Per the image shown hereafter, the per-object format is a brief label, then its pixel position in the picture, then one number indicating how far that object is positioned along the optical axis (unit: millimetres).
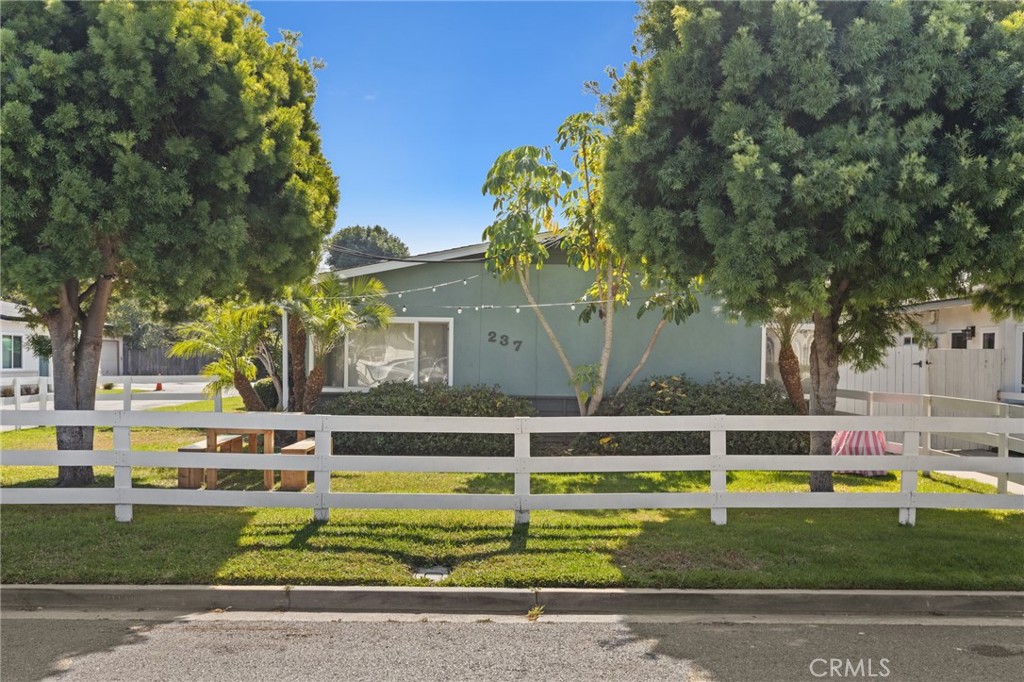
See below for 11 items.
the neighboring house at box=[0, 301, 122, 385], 21452
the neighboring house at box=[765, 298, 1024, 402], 10781
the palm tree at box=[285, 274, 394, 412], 11180
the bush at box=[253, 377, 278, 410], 16016
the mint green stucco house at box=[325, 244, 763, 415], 12289
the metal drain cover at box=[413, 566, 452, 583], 5195
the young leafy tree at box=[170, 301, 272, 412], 11812
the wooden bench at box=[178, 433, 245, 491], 8267
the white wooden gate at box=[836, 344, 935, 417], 12609
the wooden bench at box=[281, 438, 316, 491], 8188
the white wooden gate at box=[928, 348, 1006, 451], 11031
